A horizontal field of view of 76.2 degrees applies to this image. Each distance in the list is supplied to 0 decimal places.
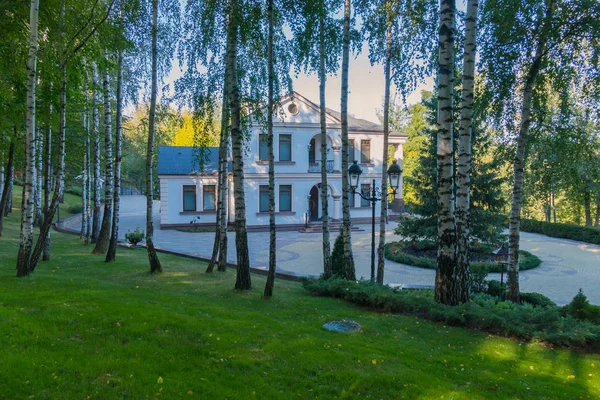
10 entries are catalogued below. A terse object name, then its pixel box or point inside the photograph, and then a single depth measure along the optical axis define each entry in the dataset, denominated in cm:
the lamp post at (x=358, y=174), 927
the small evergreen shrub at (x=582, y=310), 585
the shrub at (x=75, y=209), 3141
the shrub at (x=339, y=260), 906
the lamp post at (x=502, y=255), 889
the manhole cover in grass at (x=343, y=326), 532
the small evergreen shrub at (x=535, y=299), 829
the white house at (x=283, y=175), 2536
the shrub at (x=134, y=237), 1568
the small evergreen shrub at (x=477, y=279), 886
